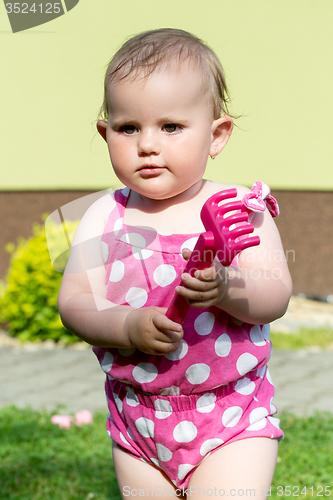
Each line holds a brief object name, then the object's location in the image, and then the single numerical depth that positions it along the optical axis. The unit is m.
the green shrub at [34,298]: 6.51
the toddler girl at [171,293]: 1.63
